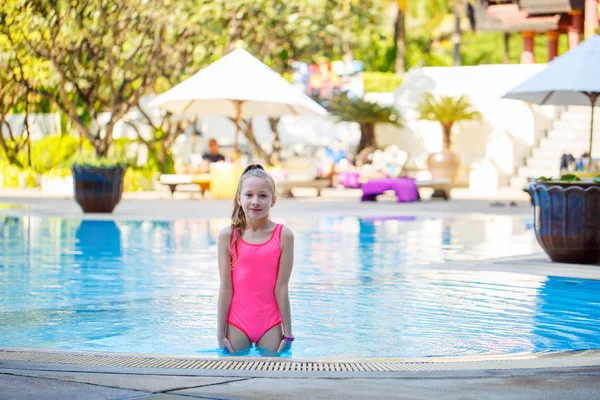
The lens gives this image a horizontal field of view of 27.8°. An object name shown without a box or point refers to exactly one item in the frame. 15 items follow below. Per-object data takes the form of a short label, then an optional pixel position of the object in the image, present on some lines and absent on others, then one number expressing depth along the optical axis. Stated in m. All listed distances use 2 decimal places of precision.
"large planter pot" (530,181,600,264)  12.11
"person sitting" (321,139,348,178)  29.62
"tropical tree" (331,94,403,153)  33.97
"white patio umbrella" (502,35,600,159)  13.68
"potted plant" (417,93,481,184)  30.52
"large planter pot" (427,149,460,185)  30.48
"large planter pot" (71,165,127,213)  19.95
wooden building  36.12
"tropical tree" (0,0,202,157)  25.70
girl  6.95
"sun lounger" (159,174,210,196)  26.19
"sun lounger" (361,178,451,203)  25.20
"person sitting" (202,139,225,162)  27.95
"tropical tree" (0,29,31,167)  26.81
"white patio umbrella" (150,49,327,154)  23.48
